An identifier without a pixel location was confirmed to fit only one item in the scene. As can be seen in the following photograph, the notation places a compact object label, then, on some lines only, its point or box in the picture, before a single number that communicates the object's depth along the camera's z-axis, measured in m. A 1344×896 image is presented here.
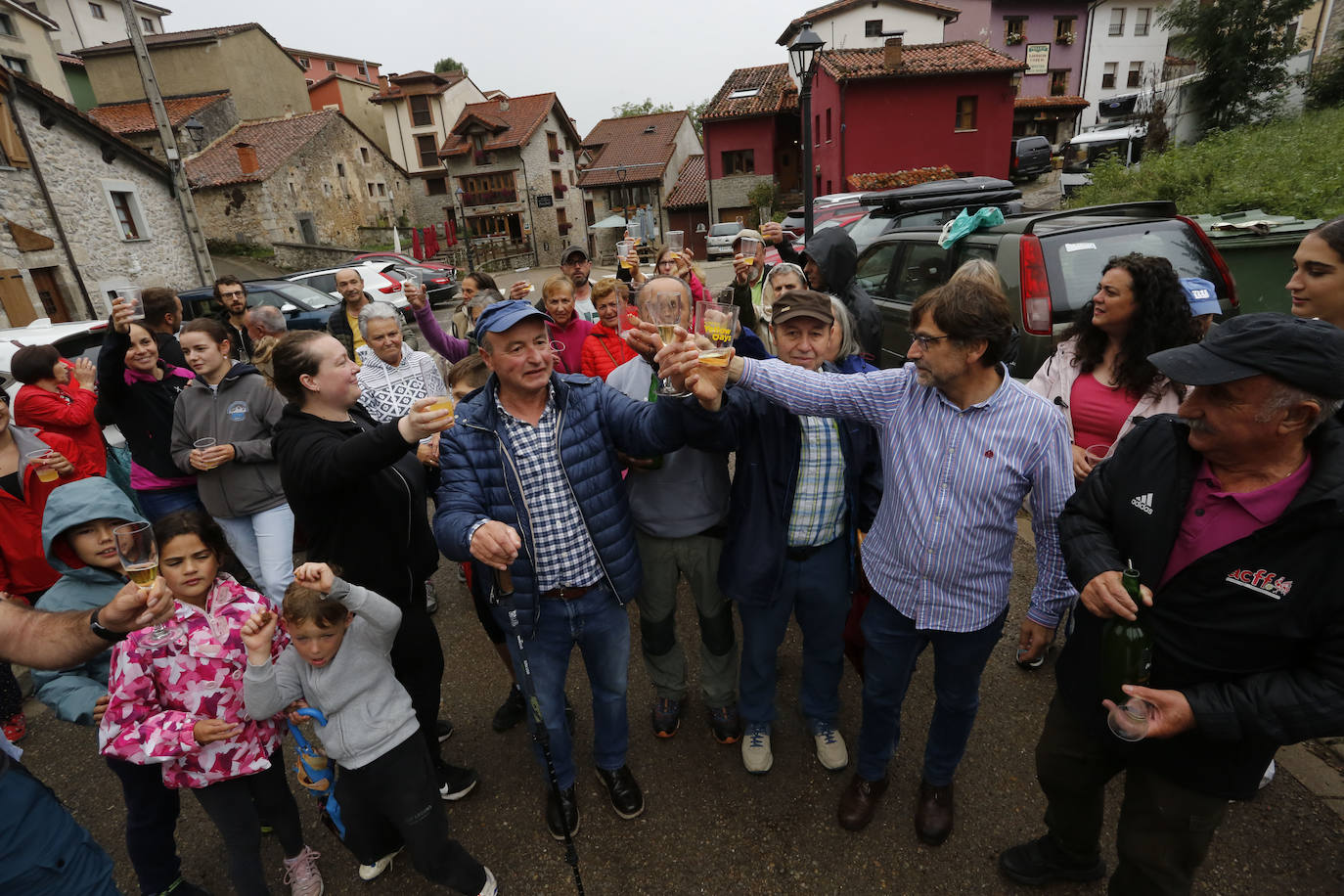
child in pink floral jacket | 2.10
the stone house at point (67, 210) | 13.30
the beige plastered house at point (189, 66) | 30.78
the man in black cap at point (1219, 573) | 1.51
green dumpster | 5.50
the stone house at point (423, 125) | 41.16
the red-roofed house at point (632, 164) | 39.50
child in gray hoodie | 2.13
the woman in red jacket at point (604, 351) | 4.17
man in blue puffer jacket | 2.31
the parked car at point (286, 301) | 12.17
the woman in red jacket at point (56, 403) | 3.81
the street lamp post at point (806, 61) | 7.68
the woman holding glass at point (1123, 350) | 2.80
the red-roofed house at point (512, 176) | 38.59
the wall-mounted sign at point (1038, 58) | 35.91
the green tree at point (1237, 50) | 16.92
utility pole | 10.92
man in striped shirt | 2.10
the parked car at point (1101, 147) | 20.58
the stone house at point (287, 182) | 25.38
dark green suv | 4.23
